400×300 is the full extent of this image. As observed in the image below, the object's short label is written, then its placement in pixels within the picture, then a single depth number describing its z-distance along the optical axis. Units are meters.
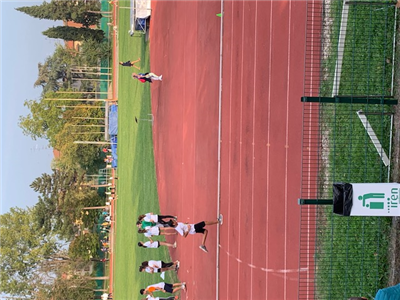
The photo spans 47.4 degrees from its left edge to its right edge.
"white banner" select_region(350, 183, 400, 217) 7.54
